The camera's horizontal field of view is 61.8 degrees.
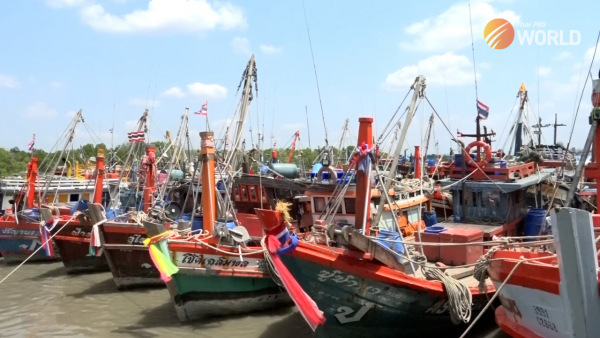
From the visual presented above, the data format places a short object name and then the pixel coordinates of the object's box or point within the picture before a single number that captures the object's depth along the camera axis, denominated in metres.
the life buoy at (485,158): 12.57
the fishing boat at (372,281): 7.86
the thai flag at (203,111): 19.50
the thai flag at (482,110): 13.95
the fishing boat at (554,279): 5.53
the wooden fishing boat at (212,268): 10.73
